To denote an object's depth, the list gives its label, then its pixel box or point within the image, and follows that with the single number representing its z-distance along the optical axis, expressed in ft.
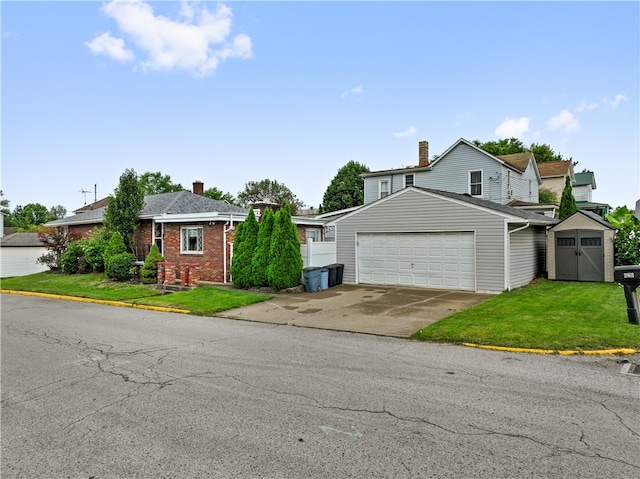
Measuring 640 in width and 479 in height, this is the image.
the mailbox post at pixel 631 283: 26.84
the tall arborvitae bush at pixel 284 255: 49.62
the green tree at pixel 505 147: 145.89
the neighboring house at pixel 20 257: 81.10
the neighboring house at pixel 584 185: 139.74
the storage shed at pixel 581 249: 52.85
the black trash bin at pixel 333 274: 54.44
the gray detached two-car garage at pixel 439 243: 47.06
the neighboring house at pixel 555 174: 120.57
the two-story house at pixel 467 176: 83.46
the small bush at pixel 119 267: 61.52
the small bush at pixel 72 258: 71.67
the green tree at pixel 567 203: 78.48
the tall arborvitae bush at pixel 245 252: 52.31
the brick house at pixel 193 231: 59.00
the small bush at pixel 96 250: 68.64
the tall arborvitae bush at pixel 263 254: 50.93
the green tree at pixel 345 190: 156.76
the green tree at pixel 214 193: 180.43
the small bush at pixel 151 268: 59.31
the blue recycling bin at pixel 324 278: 52.26
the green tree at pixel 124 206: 67.00
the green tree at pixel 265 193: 196.34
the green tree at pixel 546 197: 112.98
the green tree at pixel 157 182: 182.19
